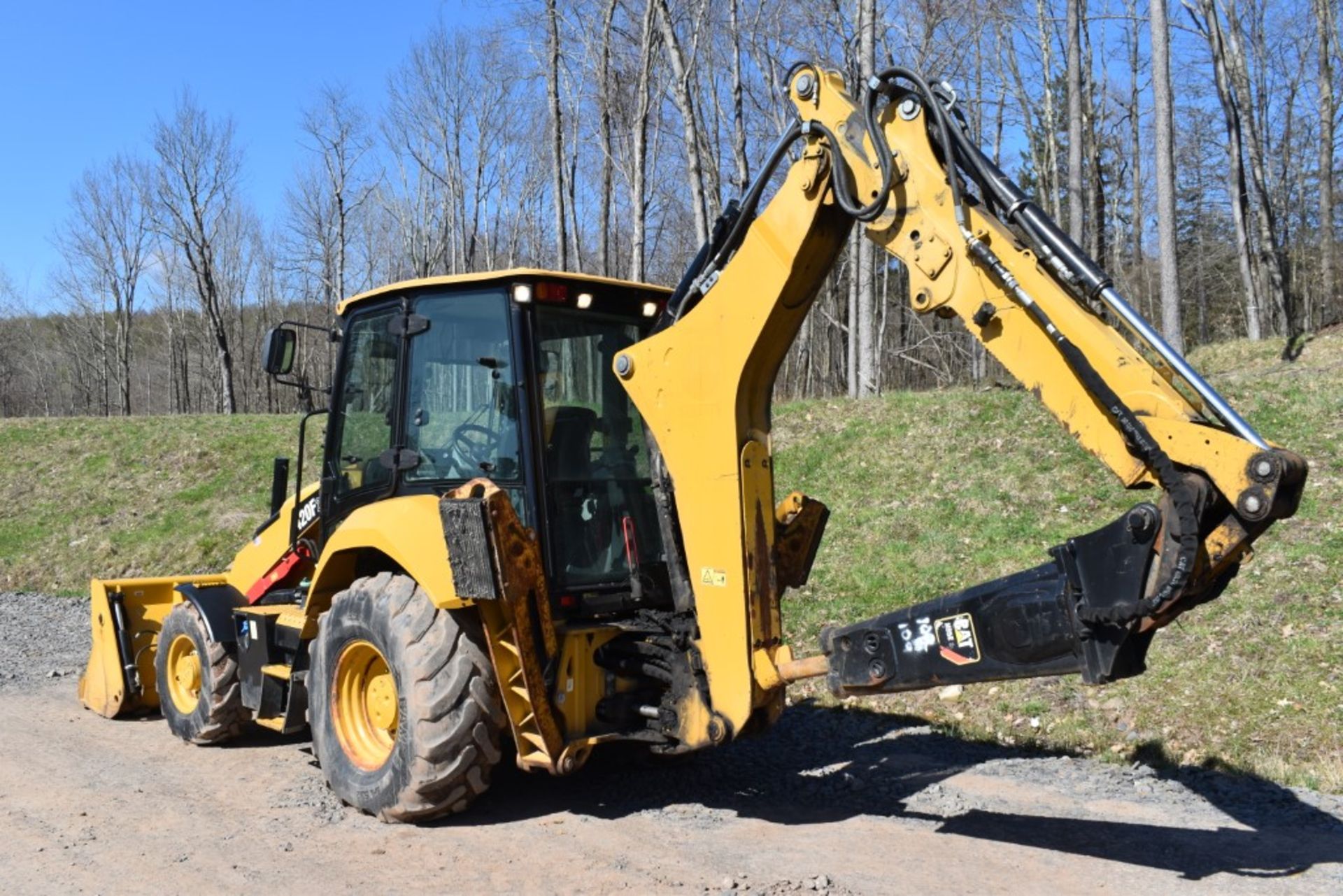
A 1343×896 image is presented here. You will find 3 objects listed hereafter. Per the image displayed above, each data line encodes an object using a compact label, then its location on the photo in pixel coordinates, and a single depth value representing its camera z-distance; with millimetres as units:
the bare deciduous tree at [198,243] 38750
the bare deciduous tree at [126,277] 45125
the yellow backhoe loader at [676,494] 3932
